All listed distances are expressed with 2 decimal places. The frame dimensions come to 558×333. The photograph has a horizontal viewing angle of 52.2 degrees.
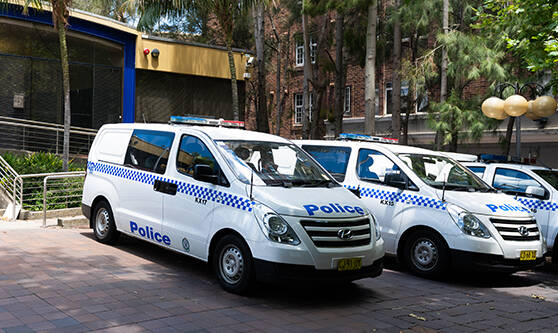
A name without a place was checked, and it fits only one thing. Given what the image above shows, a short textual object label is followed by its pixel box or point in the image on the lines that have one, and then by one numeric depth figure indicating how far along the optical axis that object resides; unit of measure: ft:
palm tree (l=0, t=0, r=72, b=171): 46.11
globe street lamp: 38.78
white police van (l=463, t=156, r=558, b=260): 31.30
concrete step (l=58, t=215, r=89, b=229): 36.00
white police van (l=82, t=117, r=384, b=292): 20.35
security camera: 72.69
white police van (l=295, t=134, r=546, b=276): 25.53
